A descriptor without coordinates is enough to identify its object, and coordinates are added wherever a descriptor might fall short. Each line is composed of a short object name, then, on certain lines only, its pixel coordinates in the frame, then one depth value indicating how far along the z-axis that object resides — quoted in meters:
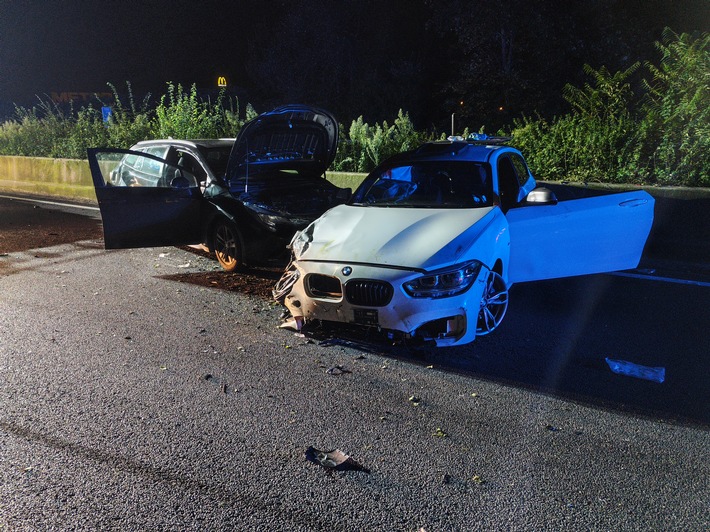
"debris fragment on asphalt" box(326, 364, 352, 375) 4.95
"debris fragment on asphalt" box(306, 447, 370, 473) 3.62
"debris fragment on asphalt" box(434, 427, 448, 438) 3.97
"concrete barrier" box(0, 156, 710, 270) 8.52
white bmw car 5.02
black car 7.55
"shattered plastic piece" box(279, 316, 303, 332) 5.76
